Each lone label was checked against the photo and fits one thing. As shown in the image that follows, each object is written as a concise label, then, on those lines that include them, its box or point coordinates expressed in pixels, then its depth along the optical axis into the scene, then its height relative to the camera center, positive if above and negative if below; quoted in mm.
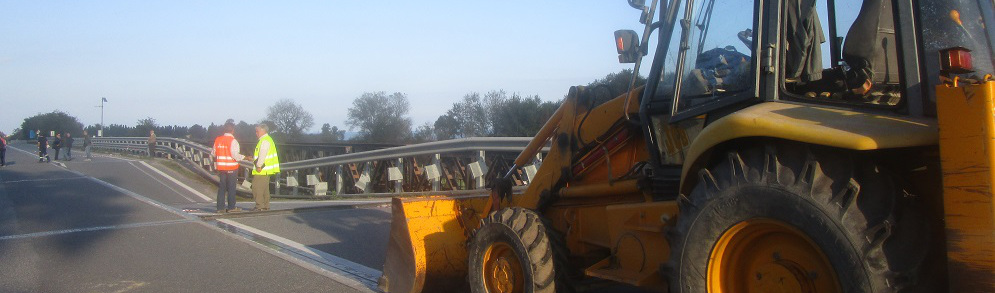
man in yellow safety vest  11688 -18
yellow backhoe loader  2621 -57
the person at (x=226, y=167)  11992 +3
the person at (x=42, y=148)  32062 +1099
